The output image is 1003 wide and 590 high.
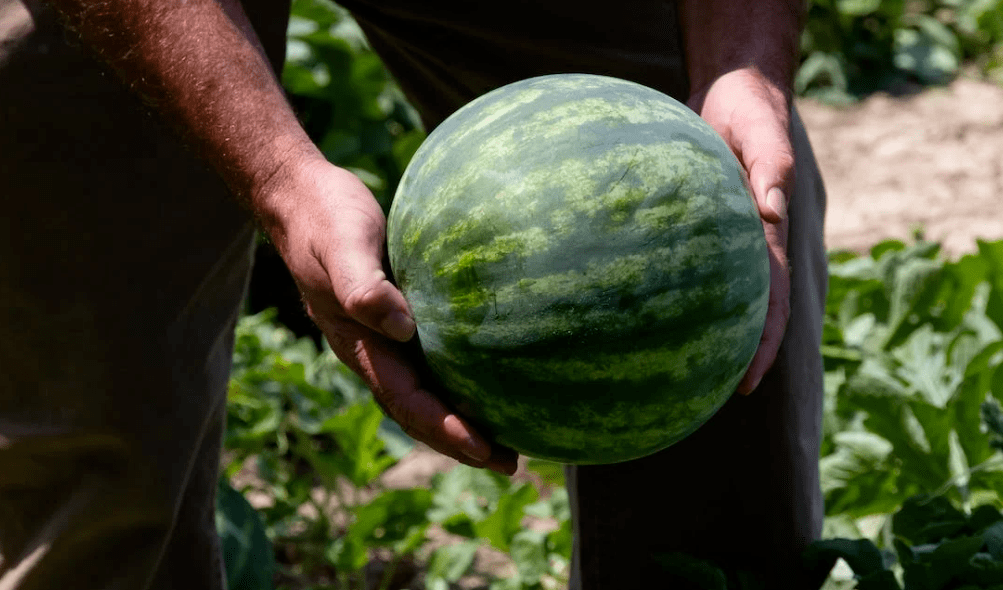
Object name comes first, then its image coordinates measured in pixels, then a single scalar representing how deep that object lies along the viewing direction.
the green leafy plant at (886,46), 5.99
